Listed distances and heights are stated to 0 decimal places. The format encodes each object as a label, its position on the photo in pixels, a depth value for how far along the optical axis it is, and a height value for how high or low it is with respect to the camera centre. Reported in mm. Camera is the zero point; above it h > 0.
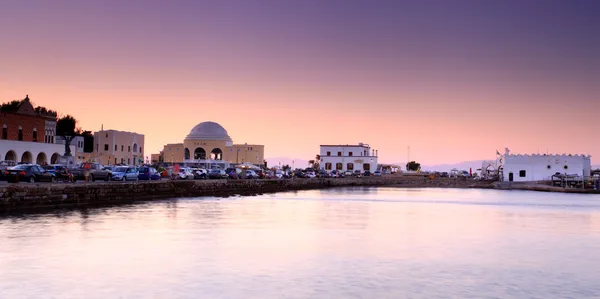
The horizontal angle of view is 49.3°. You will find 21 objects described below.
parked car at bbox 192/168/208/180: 83262 +1110
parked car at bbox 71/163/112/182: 59438 +774
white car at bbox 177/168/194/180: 78250 +1001
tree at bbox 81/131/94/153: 116188 +6700
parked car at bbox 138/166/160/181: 65812 +820
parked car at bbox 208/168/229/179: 85688 +1124
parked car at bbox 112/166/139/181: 61612 +829
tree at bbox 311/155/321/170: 194312 +5939
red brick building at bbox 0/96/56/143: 79688 +6965
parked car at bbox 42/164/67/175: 54775 +1180
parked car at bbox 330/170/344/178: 139700 +2155
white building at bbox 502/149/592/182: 120062 +3496
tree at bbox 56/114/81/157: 143950 +12881
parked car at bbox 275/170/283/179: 113838 +1623
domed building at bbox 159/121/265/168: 147000 +7943
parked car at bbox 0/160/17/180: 50469 +1410
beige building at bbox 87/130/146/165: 113938 +6116
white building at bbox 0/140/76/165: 76750 +3735
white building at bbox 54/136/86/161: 107869 +6544
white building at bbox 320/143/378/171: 163000 +6341
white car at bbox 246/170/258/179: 98400 +1224
